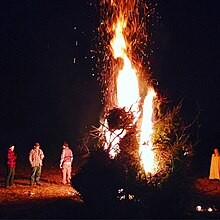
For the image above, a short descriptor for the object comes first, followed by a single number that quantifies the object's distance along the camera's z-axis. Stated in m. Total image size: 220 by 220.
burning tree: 11.88
